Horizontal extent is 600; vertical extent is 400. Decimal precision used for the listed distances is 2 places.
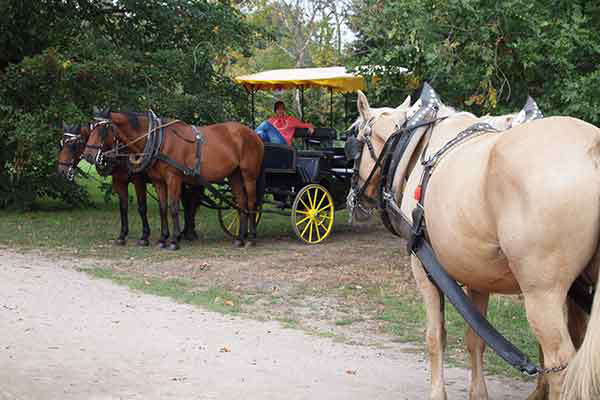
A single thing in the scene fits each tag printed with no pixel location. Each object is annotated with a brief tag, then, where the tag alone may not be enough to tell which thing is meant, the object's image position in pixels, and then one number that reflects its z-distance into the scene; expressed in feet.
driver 48.55
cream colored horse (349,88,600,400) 12.07
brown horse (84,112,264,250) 43.24
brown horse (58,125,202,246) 44.83
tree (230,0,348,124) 103.76
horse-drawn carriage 47.11
